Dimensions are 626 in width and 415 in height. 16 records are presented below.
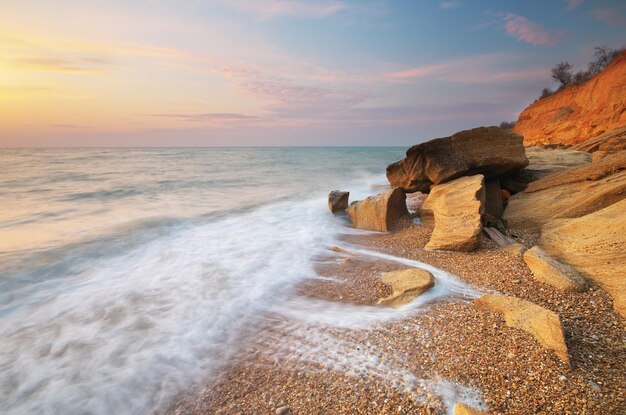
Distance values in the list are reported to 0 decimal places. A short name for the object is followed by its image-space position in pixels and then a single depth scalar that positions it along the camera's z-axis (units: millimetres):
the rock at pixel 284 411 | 2580
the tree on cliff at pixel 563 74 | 21859
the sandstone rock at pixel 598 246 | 3750
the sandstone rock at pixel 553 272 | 3827
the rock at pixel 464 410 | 2236
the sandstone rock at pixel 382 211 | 7688
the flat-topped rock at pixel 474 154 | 7473
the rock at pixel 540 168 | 8163
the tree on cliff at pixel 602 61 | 18370
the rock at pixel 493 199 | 6984
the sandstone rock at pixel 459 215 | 5590
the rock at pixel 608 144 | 8250
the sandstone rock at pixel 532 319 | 2768
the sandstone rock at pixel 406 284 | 4172
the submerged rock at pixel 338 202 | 9797
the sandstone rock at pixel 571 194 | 5648
